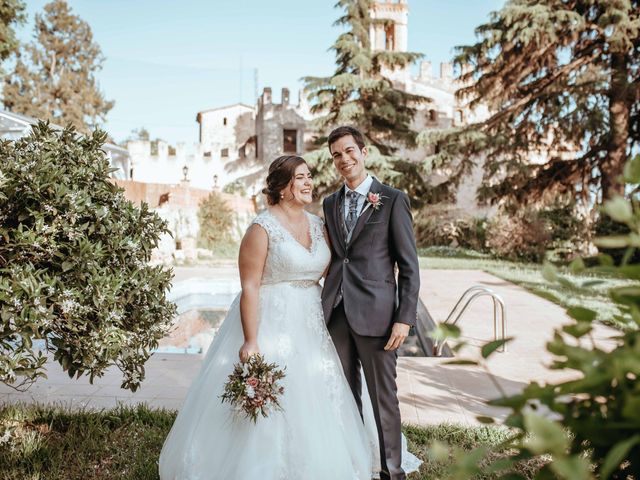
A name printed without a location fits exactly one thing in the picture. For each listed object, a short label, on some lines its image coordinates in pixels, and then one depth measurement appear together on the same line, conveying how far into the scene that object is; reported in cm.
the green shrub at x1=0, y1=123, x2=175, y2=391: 254
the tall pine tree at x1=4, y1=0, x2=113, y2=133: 2703
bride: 272
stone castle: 3341
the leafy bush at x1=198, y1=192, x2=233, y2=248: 2053
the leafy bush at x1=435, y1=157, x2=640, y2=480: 66
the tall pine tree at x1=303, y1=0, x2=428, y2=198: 2230
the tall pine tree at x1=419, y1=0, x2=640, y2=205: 1584
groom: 294
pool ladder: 554
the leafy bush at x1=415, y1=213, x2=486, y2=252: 2305
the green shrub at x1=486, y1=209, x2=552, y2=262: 1706
